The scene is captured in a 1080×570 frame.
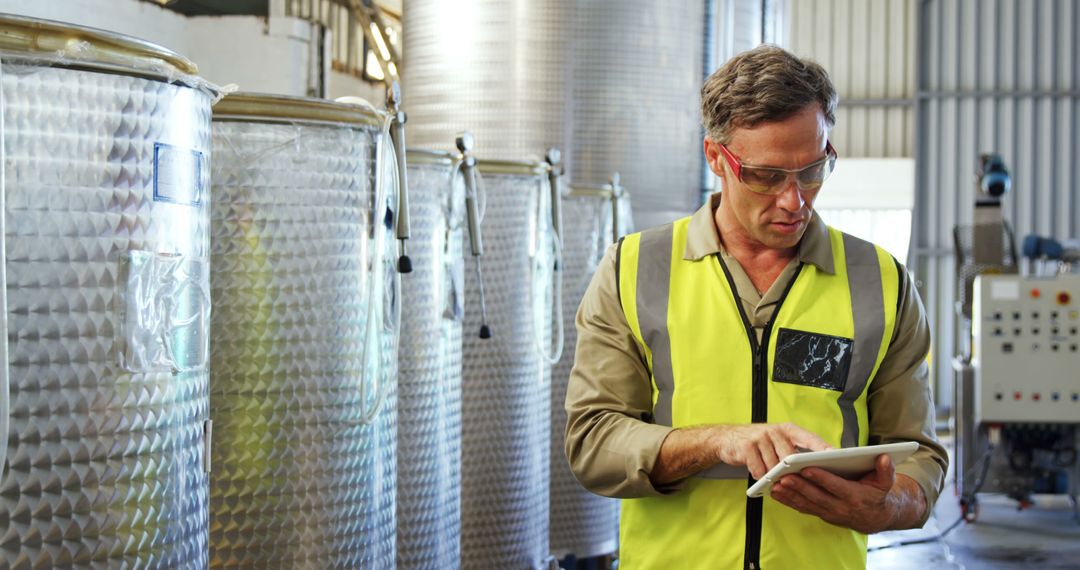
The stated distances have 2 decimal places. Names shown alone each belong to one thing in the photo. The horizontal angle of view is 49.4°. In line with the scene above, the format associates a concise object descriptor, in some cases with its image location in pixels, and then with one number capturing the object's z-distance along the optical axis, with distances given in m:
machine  7.36
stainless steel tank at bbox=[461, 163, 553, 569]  4.24
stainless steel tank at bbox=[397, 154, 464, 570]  3.56
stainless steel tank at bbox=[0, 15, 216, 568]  1.79
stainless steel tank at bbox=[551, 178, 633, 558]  5.05
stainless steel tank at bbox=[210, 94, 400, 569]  2.58
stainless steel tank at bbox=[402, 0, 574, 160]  5.56
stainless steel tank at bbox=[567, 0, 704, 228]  5.59
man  1.84
